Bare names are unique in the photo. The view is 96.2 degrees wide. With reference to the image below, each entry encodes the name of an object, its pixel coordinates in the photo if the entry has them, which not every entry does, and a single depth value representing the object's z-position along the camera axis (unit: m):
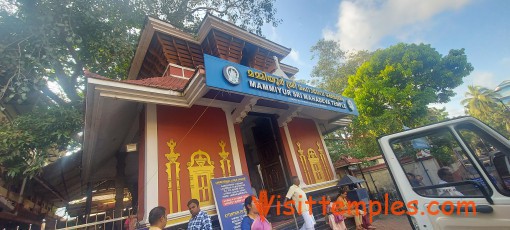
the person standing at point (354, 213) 7.06
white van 2.34
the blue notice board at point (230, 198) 5.16
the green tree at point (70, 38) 7.72
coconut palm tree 27.67
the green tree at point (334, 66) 20.62
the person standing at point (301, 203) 5.50
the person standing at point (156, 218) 2.98
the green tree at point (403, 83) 14.07
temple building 4.96
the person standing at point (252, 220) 3.12
